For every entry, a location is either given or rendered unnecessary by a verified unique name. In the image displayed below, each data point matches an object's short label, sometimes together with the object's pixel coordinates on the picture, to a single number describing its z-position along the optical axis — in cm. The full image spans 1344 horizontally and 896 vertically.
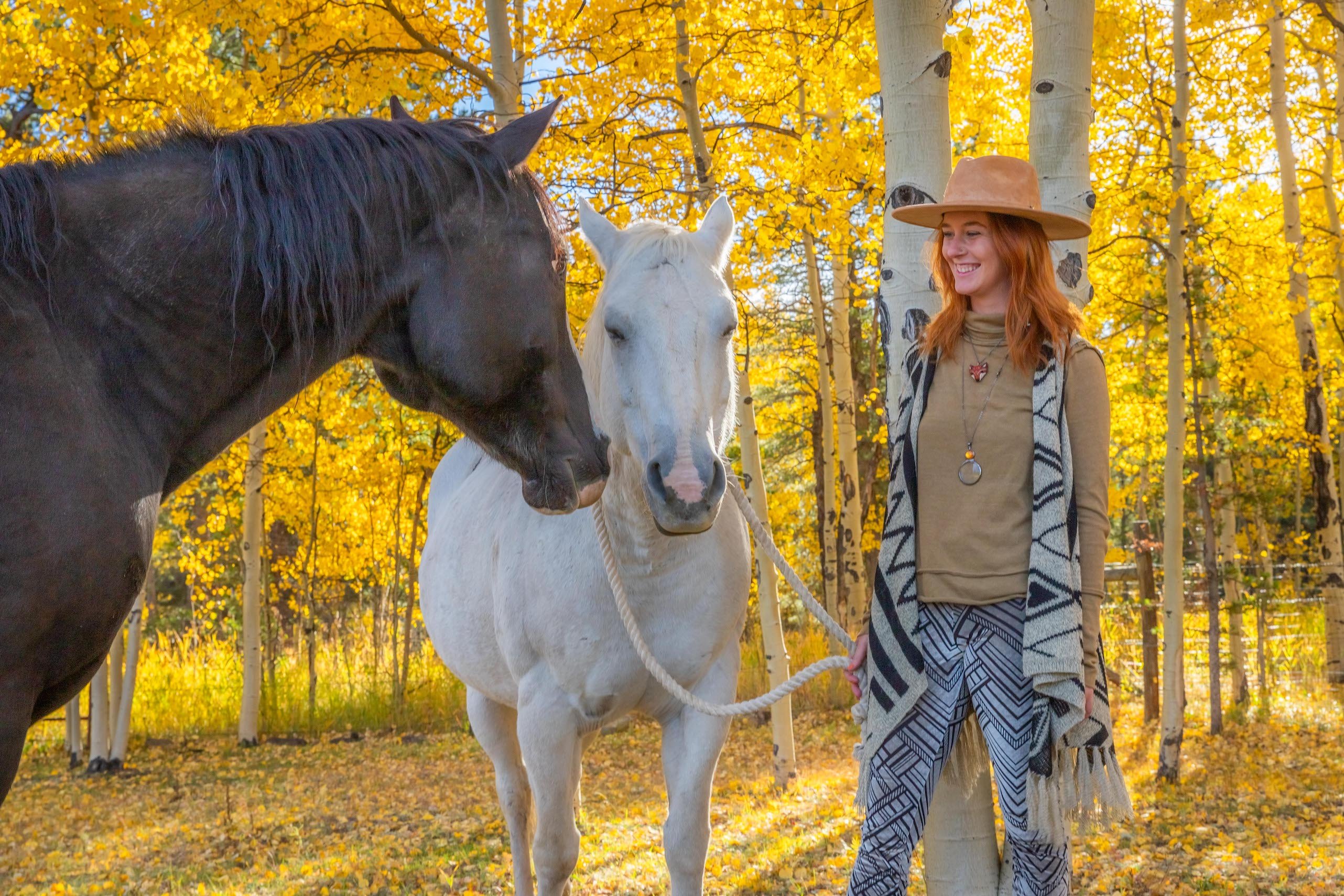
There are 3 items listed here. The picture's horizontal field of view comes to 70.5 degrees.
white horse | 207
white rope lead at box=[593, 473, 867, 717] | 227
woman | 186
